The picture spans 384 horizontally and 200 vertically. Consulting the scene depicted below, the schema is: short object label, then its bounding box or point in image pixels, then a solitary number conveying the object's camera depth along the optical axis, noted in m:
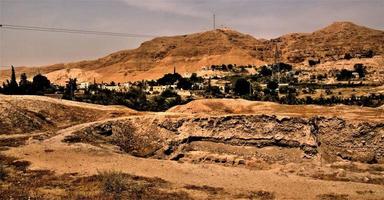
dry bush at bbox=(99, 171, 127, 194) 30.41
